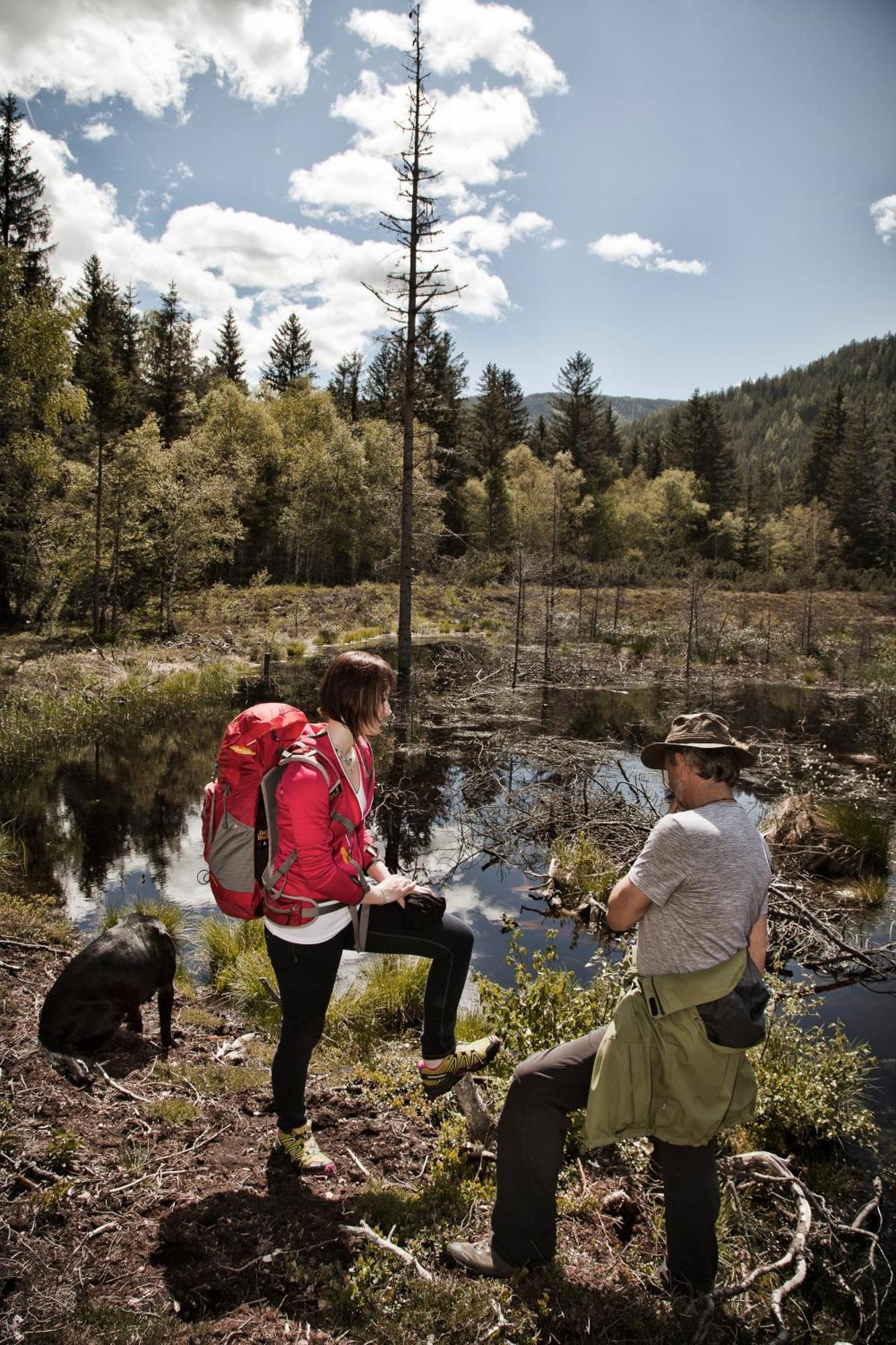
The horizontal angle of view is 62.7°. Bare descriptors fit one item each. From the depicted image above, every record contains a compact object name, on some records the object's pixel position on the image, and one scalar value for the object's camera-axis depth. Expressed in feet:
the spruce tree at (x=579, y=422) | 202.80
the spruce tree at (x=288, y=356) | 193.57
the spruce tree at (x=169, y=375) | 138.21
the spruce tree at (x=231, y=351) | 183.21
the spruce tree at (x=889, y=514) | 191.30
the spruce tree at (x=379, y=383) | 180.73
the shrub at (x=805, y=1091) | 13.60
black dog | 13.55
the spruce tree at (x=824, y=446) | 230.07
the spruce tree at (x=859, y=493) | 199.11
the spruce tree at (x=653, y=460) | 247.91
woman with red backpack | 9.37
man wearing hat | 7.56
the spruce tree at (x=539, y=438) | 225.35
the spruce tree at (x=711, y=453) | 222.89
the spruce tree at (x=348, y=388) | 195.42
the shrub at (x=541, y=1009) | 13.21
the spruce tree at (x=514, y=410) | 209.46
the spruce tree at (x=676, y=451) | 230.07
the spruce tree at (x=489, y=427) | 184.75
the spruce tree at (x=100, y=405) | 75.31
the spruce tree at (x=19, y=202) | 79.41
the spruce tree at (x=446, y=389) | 160.04
